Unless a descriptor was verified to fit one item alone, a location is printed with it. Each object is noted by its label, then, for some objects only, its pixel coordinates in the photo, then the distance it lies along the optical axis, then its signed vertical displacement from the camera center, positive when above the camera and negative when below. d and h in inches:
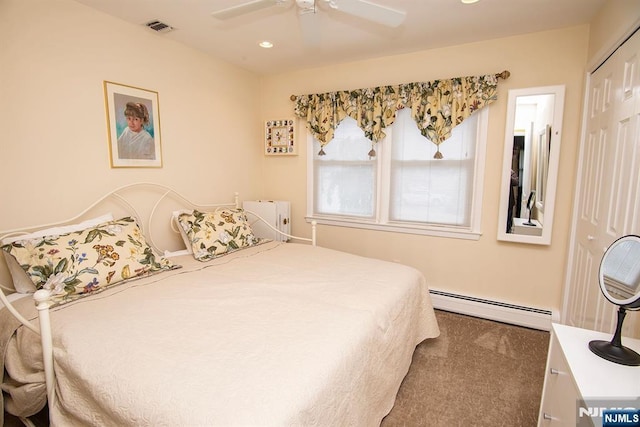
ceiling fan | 69.2 +36.5
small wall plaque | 145.6 +15.9
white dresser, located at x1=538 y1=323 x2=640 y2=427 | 36.8 -25.0
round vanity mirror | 41.9 -15.2
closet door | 62.5 -2.0
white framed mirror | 100.8 +3.3
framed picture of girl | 94.3 +13.8
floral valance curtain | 107.8 +25.4
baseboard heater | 106.2 -47.6
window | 114.6 -2.9
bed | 41.0 -27.4
